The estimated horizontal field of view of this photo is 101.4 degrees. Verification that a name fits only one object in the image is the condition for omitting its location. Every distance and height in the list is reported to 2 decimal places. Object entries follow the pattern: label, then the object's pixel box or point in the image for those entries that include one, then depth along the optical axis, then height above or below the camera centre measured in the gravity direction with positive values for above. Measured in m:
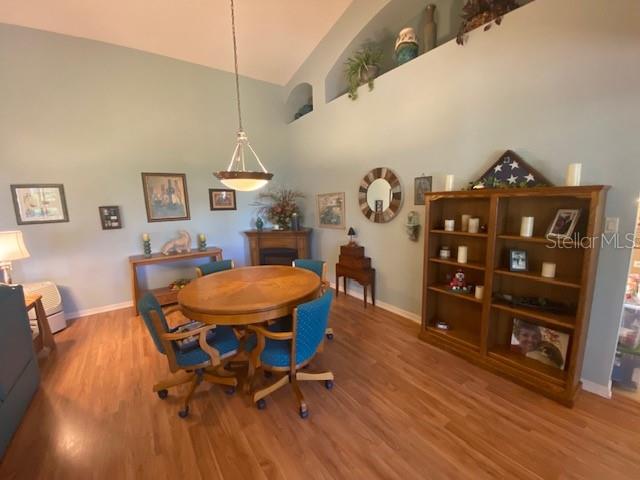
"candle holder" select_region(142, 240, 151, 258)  3.94 -0.59
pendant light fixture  2.16 +0.23
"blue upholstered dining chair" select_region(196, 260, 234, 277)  3.18 -0.74
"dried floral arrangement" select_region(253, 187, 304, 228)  4.86 +0.01
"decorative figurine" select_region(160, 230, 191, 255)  4.05 -0.57
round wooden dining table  1.89 -0.72
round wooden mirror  3.39 +0.11
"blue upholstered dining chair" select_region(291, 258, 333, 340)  3.01 -0.75
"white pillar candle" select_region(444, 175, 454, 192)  2.58 +0.18
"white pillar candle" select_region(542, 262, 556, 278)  2.08 -0.56
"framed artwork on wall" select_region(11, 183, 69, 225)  3.29 +0.11
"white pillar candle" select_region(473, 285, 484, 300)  2.49 -0.87
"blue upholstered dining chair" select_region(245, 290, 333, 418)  1.80 -1.07
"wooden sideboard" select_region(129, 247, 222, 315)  3.68 -0.78
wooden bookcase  1.91 -0.71
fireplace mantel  4.71 -0.63
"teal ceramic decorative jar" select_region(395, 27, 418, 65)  3.04 +1.82
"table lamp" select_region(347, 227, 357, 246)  3.94 -0.47
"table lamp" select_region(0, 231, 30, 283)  2.63 -0.38
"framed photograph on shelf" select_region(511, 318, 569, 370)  2.16 -1.24
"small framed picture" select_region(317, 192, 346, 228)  4.31 -0.10
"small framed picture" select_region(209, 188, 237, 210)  4.62 +0.14
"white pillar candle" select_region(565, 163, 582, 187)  1.86 +0.17
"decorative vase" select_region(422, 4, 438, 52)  2.91 +1.91
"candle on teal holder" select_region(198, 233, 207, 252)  4.37 -0.58
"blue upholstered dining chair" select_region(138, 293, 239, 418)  1.82 -1.08
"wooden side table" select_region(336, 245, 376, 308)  3.74 -0.94
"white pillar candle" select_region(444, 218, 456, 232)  2.63 -0.24
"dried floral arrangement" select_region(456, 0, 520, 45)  2.29 +1.68
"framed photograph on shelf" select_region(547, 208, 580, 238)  1.95 -0.19
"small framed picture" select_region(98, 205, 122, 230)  3.76 -0.11
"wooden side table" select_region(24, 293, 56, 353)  2.71 -1.23
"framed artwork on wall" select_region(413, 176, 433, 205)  3.01 +0.17
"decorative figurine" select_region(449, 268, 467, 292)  2.71 -0.85
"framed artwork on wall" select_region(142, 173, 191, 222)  4.05 +0.20
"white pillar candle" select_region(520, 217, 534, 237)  2.11 -0.22
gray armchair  1.74 -1.13
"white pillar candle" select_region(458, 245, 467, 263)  2.56 -0.52
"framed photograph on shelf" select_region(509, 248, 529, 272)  2.28 -0.53
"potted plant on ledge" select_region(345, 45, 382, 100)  3.45 +1.81
